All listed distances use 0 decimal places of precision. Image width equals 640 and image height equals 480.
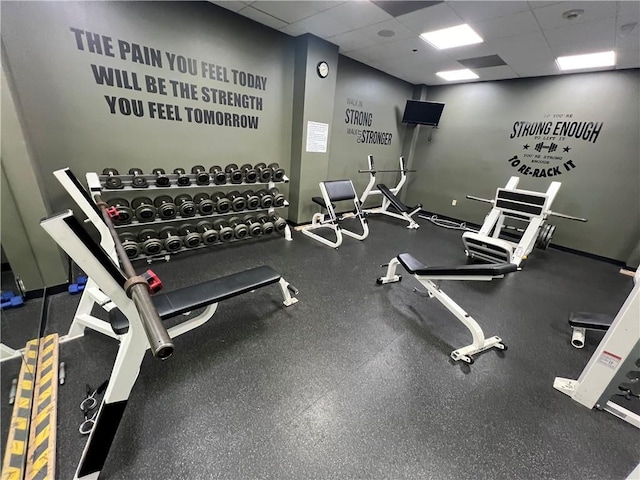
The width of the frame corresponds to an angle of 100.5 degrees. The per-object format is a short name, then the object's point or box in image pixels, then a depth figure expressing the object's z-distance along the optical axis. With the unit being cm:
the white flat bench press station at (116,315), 66
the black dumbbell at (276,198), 335
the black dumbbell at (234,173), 295
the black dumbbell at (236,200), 304
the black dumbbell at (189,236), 278
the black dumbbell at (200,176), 271
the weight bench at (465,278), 166
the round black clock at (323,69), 337
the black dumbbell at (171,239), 264
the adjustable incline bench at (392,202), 443
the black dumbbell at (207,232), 288
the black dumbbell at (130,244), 244
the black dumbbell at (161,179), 252
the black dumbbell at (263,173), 317
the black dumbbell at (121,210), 236
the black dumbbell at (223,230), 297
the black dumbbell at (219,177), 282
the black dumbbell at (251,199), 315
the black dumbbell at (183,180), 262
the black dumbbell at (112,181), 231
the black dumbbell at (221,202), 291
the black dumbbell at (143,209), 247
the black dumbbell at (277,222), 339
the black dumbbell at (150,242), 255
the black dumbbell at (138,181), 242
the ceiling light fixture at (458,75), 406
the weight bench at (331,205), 346
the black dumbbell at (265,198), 327
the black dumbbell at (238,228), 310
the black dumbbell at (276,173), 329
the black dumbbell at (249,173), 306
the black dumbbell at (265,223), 331
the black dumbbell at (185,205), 271
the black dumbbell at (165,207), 260
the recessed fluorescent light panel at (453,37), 269
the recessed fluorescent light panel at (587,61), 295
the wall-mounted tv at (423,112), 482
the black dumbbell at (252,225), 322
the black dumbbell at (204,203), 282
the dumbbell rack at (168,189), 232
